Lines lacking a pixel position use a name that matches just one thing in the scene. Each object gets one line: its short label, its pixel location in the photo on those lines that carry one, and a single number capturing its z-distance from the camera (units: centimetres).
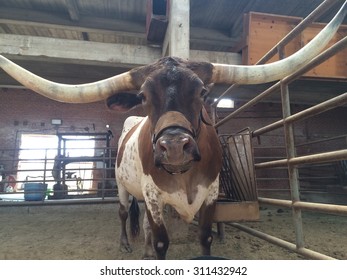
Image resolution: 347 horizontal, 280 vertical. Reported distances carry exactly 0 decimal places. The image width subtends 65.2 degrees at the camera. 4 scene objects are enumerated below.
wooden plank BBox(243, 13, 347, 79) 456
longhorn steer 155
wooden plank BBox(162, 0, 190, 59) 380
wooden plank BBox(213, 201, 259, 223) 232
